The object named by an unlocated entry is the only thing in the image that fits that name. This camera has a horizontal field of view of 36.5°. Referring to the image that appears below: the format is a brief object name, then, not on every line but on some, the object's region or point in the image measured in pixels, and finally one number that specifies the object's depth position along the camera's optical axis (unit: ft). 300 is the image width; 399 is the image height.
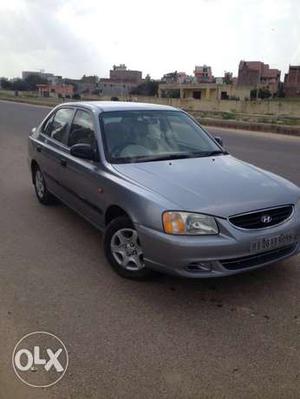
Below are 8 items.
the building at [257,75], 352.38
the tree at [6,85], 437.17
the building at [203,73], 460.55
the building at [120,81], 353.02
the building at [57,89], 351.25
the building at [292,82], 314.55
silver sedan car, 11.50
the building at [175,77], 411.75
